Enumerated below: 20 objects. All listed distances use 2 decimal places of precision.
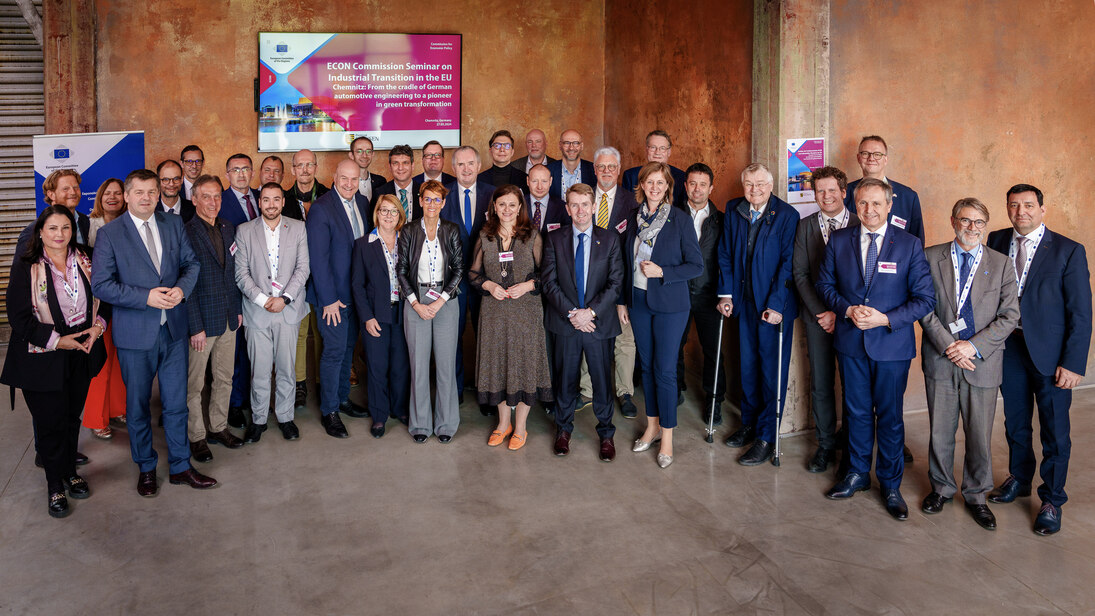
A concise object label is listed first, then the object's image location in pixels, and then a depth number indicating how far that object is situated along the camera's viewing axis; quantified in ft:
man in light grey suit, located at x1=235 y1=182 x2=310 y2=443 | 15.74
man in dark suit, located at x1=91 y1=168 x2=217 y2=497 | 13.05
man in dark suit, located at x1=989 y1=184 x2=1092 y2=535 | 12.49
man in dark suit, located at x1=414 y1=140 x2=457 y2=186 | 18.19
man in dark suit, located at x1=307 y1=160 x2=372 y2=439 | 16.55
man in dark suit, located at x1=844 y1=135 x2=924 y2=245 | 15.30
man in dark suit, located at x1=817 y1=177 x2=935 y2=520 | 12.70
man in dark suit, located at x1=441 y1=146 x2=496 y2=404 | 17.48
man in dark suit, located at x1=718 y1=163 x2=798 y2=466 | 15.14
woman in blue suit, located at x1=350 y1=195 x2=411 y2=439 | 16.15
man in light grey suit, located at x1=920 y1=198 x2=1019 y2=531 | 12.46
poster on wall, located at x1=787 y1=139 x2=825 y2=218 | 16.15
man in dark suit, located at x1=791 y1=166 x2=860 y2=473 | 14.47
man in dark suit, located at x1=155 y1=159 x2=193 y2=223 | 17.11
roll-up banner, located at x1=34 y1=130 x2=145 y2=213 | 19.16
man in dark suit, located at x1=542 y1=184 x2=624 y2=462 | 14.96
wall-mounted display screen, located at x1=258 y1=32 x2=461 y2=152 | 24.75
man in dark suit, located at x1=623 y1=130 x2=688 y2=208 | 17.52
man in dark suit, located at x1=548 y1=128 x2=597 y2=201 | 19.40
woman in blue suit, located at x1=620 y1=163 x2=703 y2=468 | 14.80
